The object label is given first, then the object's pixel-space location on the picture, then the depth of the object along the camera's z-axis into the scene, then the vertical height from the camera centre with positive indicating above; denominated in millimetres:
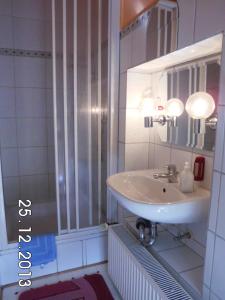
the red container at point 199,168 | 1322 -280
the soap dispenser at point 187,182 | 1256 -340
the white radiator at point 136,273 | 1140 -818
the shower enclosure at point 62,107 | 1633 +72
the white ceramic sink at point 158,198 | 1086 -416
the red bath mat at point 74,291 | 1626 -1221
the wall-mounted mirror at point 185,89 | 1229 +168
